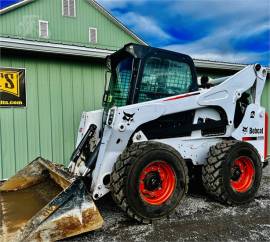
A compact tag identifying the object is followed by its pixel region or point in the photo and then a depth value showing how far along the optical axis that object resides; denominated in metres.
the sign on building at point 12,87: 5.82
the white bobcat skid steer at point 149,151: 3.33
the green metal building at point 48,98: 5.88
